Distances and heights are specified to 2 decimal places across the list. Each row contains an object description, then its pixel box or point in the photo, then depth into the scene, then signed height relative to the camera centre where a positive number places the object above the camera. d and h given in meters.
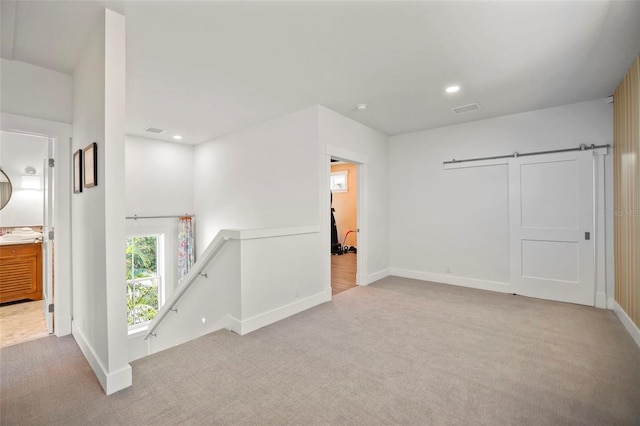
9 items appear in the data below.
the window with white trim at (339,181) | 9.27 +1.02
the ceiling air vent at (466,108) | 4.02 +1.48
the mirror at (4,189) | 4.91 +0.44
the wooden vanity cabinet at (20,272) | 4.23 -0.86
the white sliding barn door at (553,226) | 3.83 -0.20
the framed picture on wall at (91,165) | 2.14 +0.38
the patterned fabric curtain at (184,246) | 5.96 -0.67
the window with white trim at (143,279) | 5.72 -1.32
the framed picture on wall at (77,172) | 2.58 +0.39
